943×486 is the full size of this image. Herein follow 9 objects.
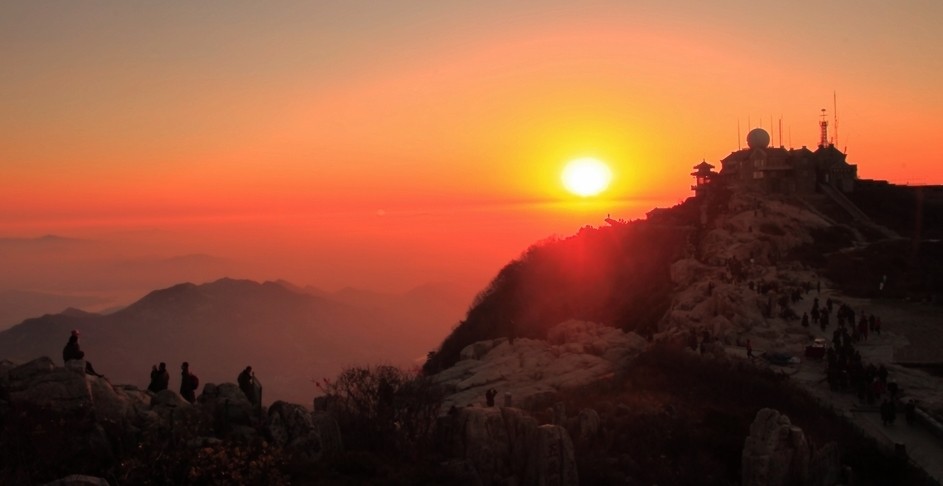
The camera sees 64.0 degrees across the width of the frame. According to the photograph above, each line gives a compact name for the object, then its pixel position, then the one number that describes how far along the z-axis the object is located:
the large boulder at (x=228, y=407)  21.52
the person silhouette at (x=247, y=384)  23.92
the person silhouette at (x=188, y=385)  23.23
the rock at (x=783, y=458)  23.12
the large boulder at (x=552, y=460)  22.62
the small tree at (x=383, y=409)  24.67
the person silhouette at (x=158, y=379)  23.03
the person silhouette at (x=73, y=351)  22.11
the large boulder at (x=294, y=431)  21.19
